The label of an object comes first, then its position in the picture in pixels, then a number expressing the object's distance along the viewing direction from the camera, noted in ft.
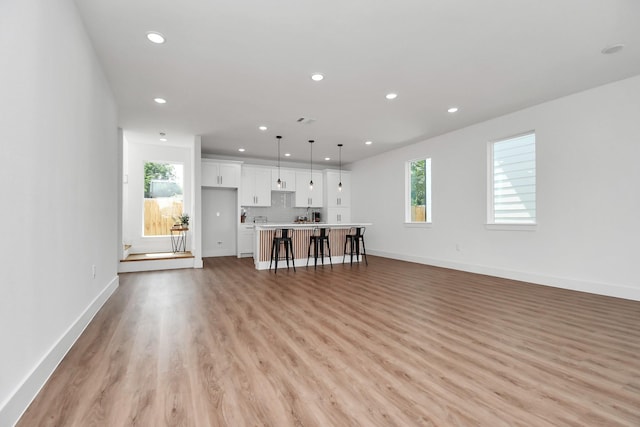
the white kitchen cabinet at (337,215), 30.76
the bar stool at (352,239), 22.35
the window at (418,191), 23.02
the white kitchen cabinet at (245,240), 26.81
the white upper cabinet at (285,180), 28.73
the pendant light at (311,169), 28.83
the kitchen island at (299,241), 20.51
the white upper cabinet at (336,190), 30.83
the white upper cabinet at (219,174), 25.42
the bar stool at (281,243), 19.56
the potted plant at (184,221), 24.44
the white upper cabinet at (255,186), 27.45
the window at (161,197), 24.03
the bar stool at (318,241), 21.33
